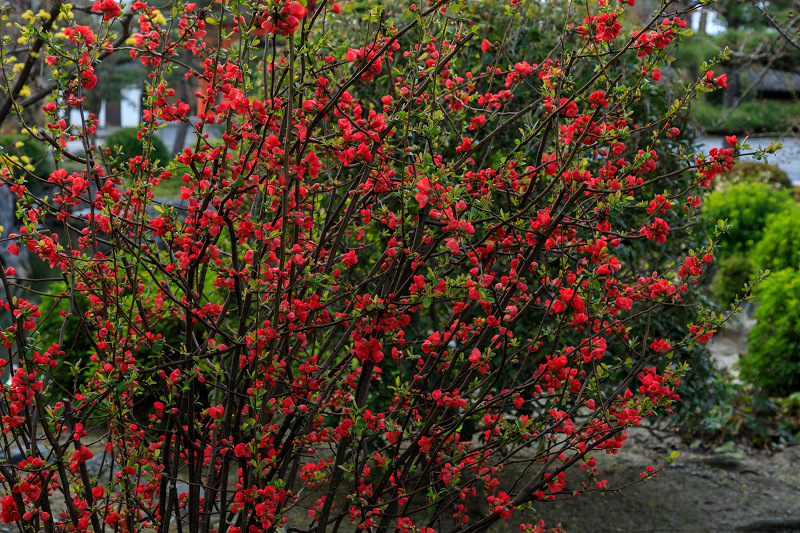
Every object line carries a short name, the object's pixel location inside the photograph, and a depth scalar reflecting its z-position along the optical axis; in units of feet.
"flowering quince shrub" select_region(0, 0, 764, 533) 5.97
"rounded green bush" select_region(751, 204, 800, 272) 23.84
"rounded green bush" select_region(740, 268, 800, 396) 18.69
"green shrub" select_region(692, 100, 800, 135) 70.28
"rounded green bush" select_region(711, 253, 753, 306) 27.99
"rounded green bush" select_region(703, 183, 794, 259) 32.55
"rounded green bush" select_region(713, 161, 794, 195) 42.55
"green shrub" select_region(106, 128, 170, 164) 53.67
